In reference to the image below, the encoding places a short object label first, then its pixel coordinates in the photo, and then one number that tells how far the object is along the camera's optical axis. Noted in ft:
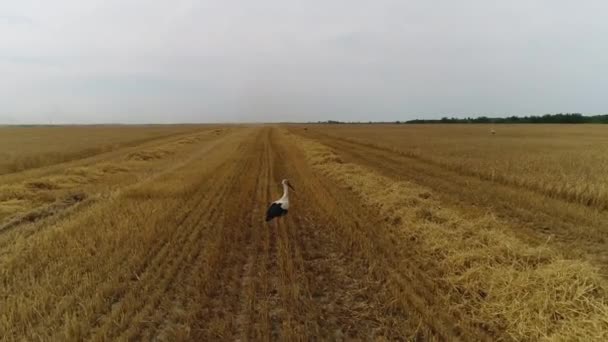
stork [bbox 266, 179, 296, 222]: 22.57
